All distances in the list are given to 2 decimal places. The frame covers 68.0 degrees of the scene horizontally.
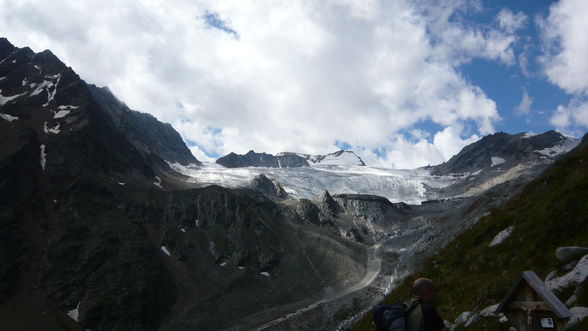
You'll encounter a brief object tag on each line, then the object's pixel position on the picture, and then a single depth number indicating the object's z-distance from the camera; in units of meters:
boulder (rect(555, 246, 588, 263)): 16.89
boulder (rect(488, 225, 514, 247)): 26.52
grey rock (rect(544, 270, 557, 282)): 16.61
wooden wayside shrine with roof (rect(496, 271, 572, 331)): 9.00
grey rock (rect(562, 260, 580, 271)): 16.30
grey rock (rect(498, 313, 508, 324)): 15.61
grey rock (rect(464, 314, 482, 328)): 17.75
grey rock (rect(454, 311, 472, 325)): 19.06
